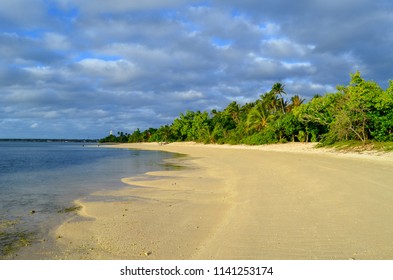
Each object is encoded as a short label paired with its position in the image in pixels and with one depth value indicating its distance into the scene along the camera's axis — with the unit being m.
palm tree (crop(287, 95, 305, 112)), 57.62
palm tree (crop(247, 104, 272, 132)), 57.50
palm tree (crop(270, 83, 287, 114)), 60.12
